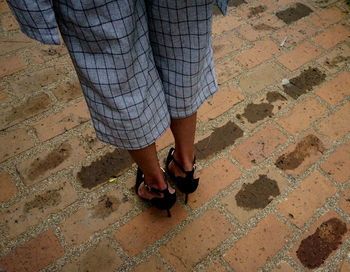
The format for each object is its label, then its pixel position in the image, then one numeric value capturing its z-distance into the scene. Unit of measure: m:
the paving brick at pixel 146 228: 1.19
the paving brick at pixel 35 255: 1.13
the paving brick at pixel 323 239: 1.17
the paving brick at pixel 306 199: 1.26
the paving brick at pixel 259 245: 1.16
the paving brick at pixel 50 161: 1.33
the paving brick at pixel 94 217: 1.20
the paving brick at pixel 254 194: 1.27
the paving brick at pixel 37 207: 1.21
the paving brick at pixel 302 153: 1.38
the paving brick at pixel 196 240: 1.16
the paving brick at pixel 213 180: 1.29
